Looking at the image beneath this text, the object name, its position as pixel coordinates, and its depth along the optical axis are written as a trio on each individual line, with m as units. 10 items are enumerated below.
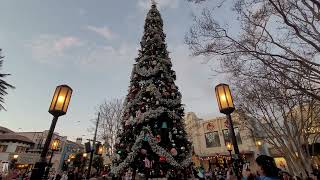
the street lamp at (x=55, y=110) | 3.65
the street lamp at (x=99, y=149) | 15.14
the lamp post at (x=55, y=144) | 14.49
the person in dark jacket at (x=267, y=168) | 3.13
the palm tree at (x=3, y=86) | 12.49
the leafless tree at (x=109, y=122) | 22.14
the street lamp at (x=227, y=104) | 4.31
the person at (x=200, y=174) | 10.63
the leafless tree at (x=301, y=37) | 5.50
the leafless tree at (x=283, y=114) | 11.47
